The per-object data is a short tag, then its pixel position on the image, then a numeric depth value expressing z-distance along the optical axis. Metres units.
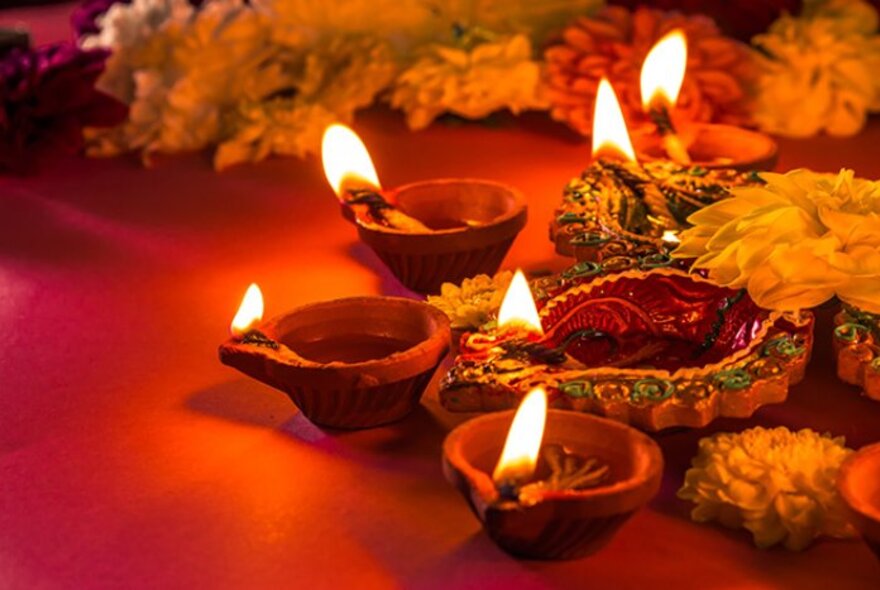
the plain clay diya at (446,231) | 0.84
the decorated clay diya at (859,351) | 0.75
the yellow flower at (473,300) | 0.79
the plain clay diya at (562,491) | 0.66
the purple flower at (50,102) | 1.06
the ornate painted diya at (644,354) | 0.72
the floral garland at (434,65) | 1.06
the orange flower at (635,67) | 1.04
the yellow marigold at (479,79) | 1.08
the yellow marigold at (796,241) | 0.75
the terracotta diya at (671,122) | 0.90
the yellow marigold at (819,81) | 1.05
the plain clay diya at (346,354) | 0.74
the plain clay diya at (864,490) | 0.65
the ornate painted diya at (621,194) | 0.83
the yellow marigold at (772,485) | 0.68
